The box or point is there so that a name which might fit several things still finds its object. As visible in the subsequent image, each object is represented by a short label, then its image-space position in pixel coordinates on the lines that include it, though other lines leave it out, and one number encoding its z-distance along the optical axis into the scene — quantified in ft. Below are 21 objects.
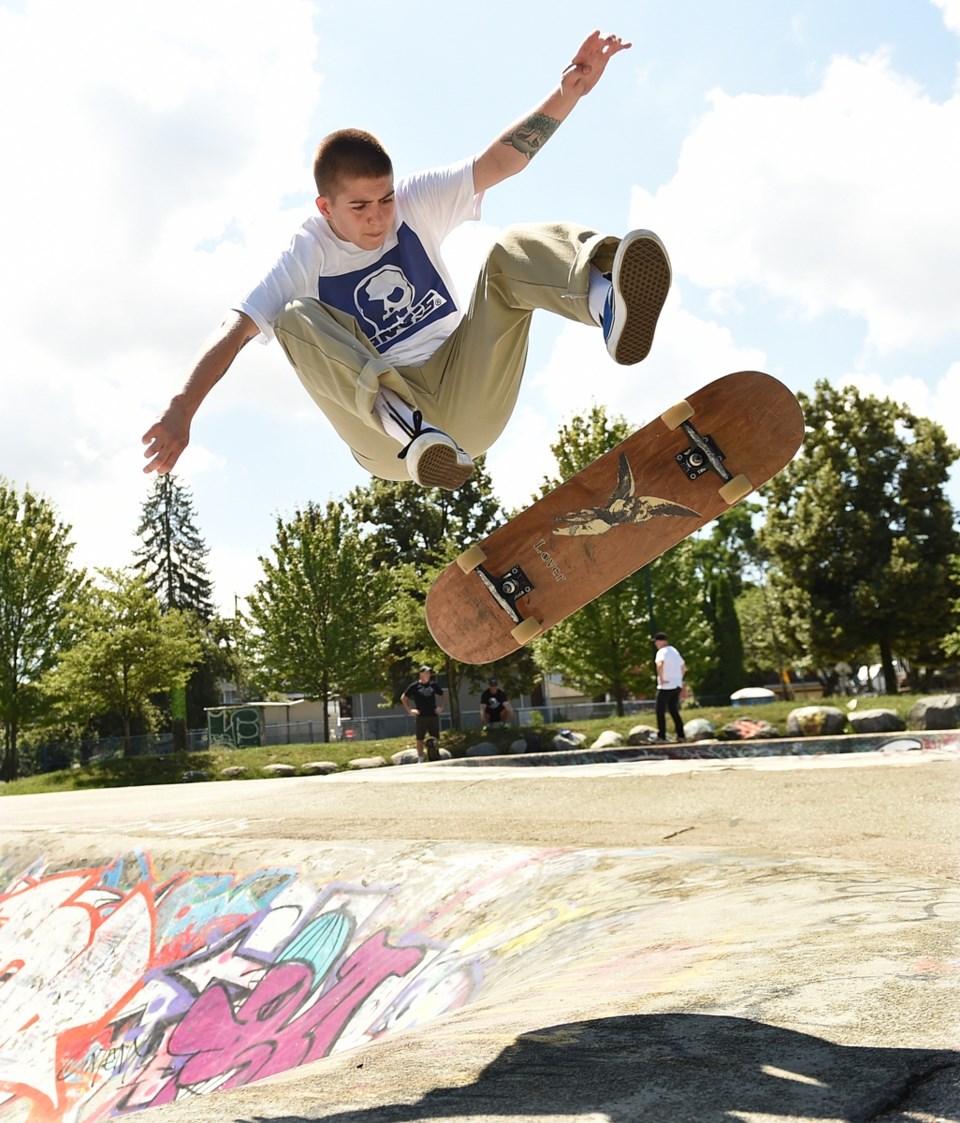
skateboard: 15.08
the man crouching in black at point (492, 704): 71.56
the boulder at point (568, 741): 64.18
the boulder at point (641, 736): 60.64
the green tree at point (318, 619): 94.58
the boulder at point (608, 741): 61.36
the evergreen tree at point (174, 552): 192.85
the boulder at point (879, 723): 53.98
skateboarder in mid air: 12.84
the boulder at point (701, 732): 58.23
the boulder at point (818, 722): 55.52
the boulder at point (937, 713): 51.31
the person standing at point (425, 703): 55.11
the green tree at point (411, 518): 141.18
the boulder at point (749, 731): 57.67
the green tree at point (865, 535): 96.07
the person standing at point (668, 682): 49.49
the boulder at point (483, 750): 65.16
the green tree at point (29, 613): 85.97
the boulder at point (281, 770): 66.59
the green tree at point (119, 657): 82.17
